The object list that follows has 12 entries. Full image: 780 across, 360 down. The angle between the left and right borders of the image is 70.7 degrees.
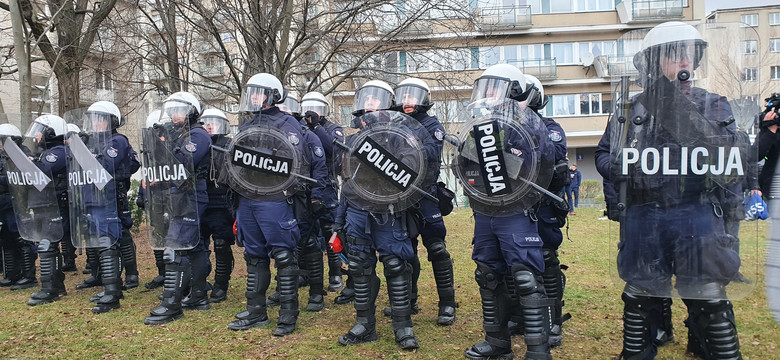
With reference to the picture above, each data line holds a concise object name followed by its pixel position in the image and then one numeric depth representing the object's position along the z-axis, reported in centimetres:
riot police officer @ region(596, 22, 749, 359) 302
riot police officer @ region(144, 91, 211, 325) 551
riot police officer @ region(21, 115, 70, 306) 671
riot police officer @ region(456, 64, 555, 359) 374
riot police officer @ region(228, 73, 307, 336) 503
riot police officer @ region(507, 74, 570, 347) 441
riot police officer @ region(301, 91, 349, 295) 661
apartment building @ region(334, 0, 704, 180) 2798
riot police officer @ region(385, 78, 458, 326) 493
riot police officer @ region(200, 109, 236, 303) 626
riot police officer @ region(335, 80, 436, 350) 441
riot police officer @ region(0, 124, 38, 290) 765
